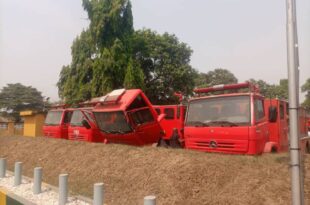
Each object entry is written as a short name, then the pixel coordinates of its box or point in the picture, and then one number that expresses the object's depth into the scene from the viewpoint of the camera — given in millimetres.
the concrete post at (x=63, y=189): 6883
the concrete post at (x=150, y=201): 4531
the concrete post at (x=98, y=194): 5789
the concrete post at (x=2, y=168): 10052
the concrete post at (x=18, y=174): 8875
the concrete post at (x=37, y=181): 7863
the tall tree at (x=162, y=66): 32906
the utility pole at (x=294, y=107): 3953
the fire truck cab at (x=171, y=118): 13172
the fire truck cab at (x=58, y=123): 17000
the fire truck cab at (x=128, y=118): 11094
